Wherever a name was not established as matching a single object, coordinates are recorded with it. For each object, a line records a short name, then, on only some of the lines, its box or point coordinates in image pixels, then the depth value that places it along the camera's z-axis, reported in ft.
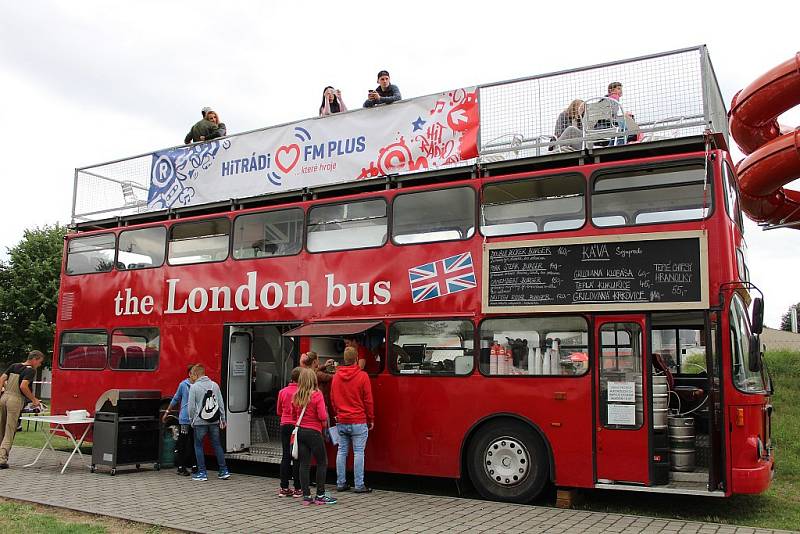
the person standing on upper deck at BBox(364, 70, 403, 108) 36.50
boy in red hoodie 30.50
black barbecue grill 35.55
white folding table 35.24
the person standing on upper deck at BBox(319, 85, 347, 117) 39.99
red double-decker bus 26.40
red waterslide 39.09
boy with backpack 33.96
